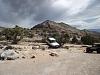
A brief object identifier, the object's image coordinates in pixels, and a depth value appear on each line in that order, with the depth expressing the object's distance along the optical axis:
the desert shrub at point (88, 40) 17.79
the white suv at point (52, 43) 13.65
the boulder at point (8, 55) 8.82
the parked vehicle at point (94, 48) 10.89
